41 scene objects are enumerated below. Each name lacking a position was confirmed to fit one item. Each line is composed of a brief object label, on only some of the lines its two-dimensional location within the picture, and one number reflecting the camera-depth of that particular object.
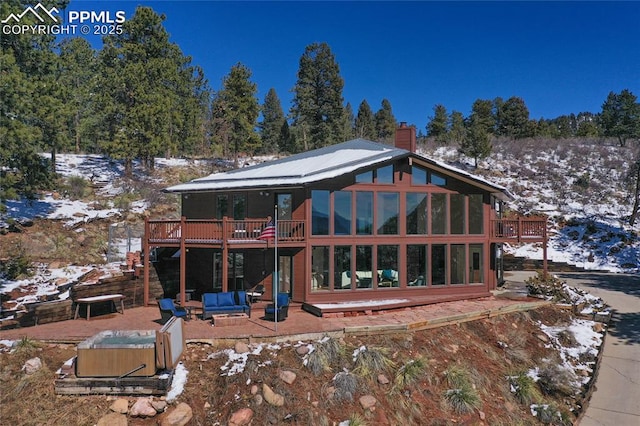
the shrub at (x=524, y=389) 11.62
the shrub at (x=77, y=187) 27.23
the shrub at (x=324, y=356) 11.10
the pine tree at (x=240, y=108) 38.19
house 16.06
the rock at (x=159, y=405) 9.63
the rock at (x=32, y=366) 10.26
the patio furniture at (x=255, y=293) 15.81
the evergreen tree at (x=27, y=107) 16.72
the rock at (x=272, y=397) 10.02
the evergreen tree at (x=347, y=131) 50.58
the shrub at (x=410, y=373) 11.02
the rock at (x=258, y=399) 9.97
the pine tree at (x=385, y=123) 61.21
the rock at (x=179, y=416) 9.37
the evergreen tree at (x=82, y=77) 35.92
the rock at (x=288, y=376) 10.61
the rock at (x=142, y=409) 9.46
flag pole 13.30
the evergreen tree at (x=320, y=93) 42.38
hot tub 9.91
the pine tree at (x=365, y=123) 59.44
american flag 14.14
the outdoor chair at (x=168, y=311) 13.70
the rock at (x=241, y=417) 9.49
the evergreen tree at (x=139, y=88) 30.00
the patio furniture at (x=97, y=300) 14.26
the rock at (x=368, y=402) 10.26
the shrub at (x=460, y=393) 10.66
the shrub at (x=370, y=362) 11.20
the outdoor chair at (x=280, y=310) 13.91
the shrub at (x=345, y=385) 10.38
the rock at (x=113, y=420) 9.14
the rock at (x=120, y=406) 9.46
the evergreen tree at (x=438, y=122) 60.97
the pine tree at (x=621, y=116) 48.29
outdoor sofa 14.36
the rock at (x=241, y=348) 11.69
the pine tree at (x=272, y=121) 63.03
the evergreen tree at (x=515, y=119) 57.09
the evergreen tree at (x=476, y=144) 41.38
